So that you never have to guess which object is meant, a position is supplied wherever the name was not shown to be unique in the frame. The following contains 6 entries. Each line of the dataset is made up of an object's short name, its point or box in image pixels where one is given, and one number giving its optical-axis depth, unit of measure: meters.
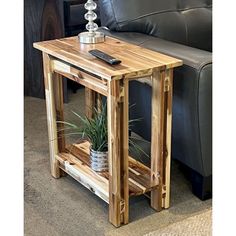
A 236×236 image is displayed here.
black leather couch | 2.24
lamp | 2.43
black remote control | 2.14
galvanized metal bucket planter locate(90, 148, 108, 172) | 2.40
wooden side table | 2.12
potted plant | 2.39
